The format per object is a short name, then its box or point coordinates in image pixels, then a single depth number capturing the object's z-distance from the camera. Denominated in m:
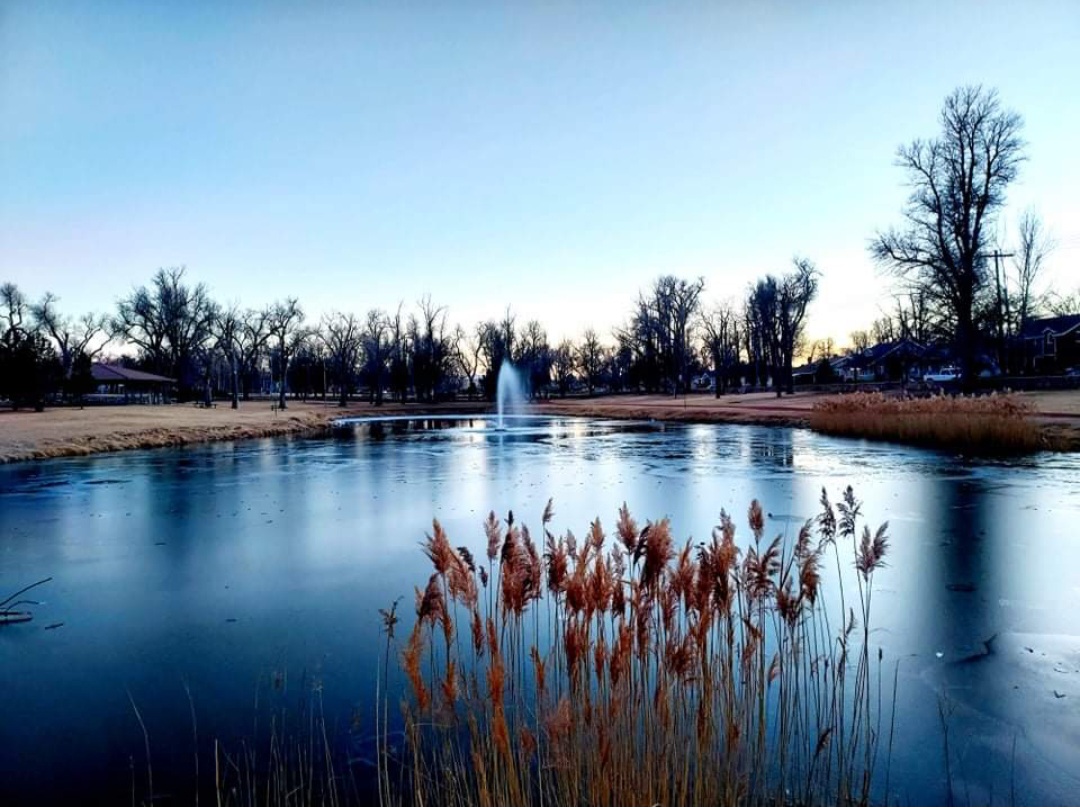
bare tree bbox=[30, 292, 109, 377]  64.56
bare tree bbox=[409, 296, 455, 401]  76.56
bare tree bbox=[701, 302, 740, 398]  88.62
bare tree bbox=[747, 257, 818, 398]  63.97
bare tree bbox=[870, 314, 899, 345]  100.51
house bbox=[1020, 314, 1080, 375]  60.75
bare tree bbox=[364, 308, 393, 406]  78.25
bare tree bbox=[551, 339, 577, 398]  96.54
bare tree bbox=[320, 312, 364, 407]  77.38
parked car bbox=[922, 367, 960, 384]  59.14
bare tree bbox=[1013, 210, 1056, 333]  56.56
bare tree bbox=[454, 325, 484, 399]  90.31
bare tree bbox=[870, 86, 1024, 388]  34.91
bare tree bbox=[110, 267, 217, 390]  67.44
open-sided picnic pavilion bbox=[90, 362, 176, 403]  63.01
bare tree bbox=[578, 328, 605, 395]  93.62
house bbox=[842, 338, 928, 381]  67.38
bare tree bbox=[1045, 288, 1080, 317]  75.75
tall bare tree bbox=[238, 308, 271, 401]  63.12
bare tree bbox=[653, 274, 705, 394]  77.44
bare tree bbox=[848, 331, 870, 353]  120.19
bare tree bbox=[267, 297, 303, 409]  60.75
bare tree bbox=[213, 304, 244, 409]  57.09
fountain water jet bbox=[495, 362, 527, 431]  75.38
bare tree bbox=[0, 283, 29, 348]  62.00
